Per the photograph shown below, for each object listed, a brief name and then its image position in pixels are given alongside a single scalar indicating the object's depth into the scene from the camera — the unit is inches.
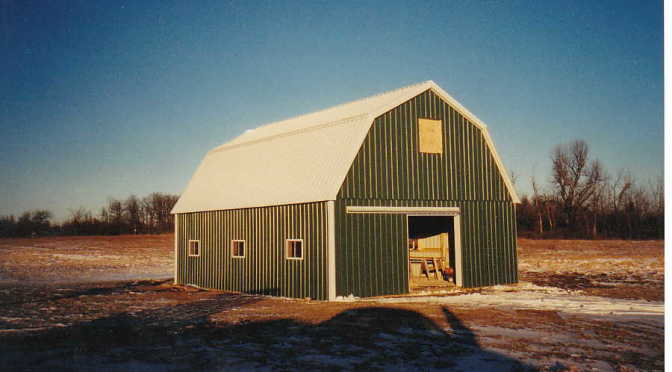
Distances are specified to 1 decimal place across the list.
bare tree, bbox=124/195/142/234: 3742.1
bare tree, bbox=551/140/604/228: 2655.0
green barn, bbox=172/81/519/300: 706.2
